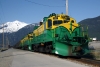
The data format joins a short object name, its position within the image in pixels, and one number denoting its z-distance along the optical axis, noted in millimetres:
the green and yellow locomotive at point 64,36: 10415
